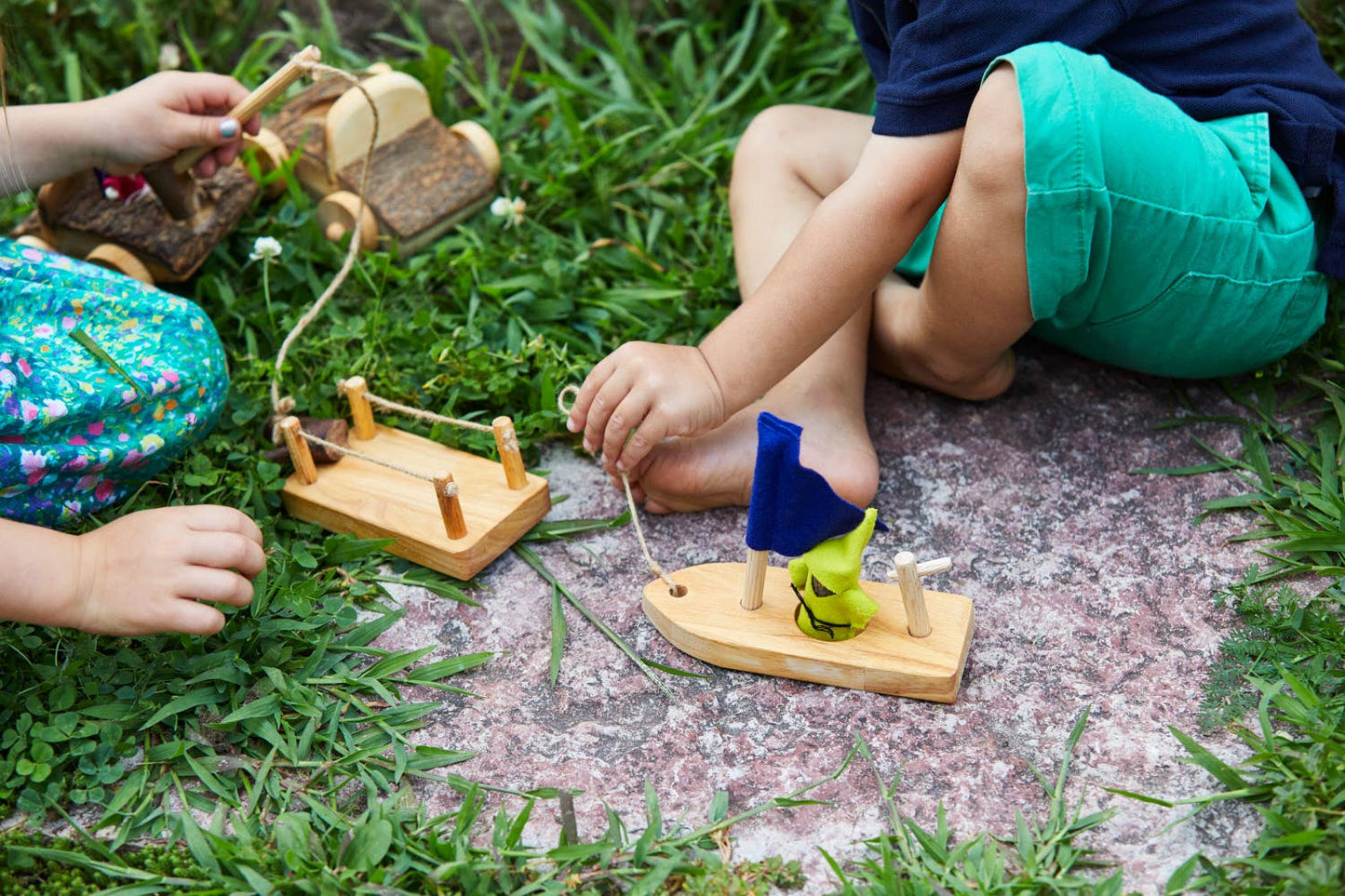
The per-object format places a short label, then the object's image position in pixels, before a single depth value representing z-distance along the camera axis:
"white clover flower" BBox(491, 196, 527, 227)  1.95
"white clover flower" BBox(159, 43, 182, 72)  2.23
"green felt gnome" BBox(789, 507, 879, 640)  1.25
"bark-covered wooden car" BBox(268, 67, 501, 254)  1.95
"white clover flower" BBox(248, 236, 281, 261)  1.84
